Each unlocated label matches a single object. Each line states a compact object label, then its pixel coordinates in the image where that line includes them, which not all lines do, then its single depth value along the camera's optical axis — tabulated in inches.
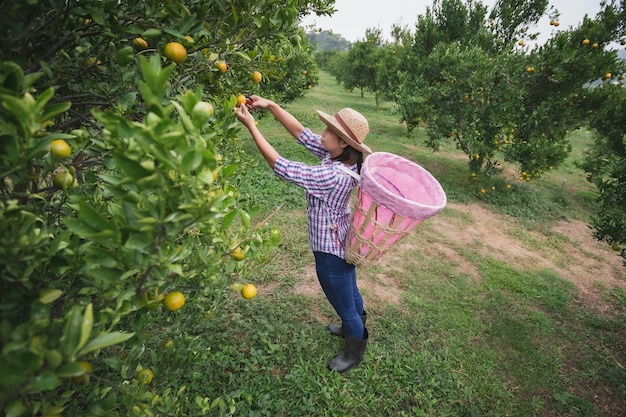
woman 76.4
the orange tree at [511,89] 241.8
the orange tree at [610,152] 129.2
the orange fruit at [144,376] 48.3
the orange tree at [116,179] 28.6
